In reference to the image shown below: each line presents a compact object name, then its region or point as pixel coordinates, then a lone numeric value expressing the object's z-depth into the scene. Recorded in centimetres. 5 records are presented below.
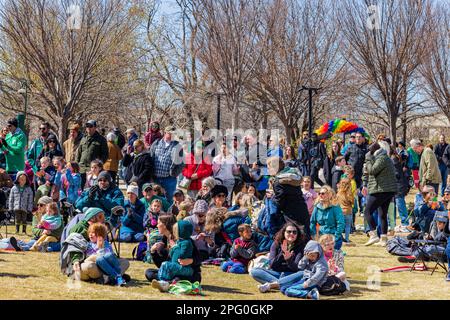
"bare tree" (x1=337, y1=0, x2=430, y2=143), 2869
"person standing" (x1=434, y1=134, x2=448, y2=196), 2119
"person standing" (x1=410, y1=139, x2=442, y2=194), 1719
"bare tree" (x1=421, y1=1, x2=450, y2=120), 3089
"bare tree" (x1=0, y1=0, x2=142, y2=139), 2408
